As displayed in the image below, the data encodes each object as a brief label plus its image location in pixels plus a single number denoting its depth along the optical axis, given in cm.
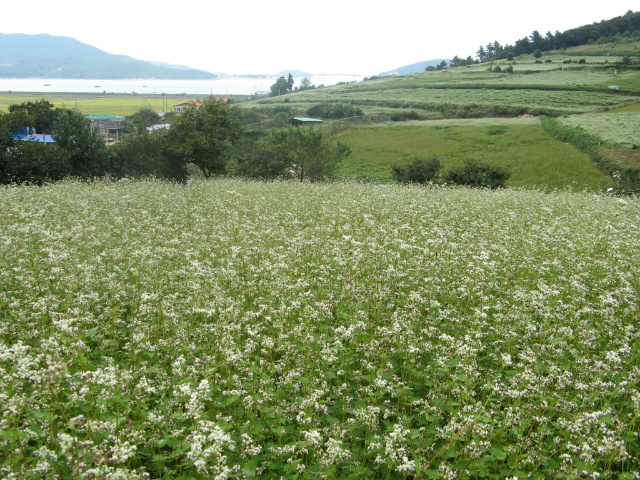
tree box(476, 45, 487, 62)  19640
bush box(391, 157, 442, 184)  3819
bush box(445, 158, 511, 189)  3416
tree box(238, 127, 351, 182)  4422
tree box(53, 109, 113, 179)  3466
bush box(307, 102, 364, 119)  10873
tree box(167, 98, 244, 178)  3719
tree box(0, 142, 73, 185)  2927
